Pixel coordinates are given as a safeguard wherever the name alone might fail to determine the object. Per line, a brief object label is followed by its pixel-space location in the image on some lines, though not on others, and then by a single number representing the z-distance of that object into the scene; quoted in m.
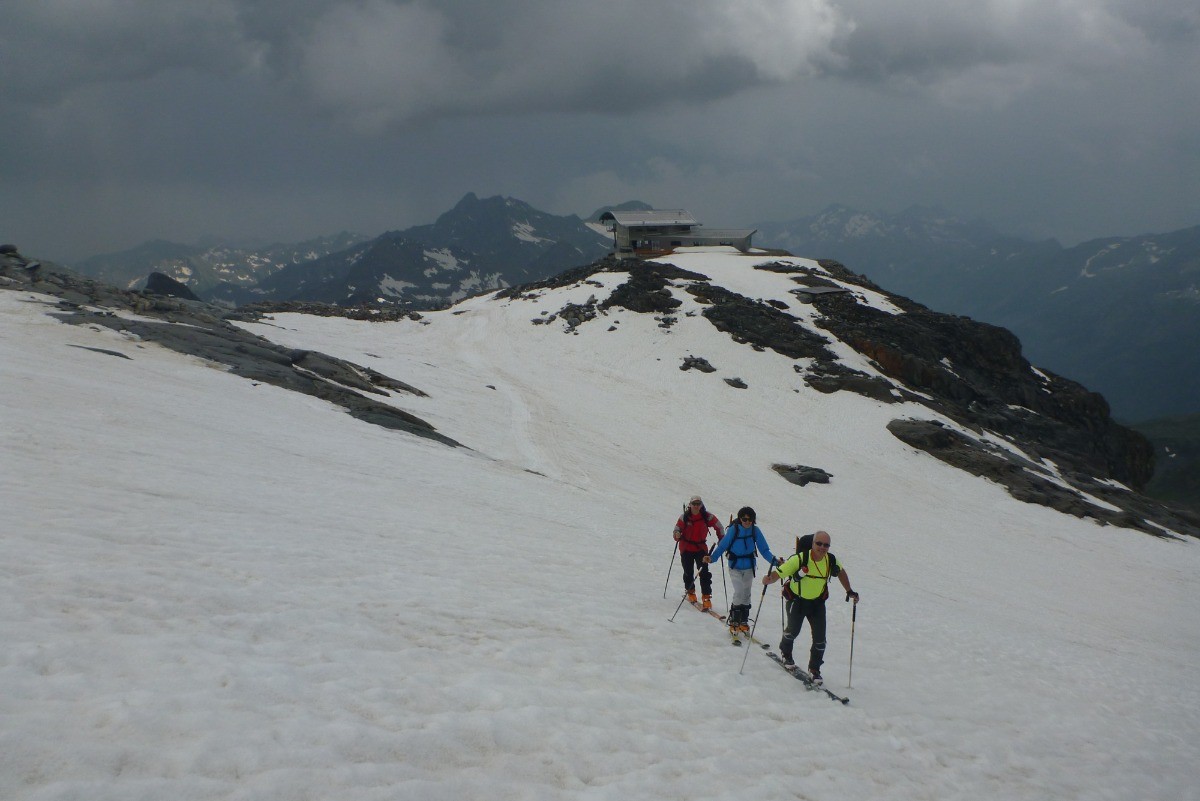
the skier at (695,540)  12.91
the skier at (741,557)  11.79
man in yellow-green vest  10.13
